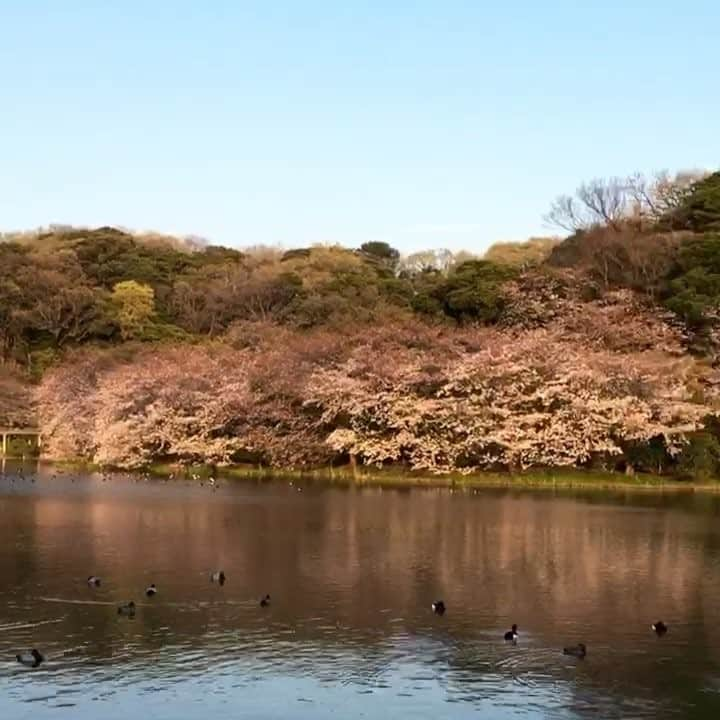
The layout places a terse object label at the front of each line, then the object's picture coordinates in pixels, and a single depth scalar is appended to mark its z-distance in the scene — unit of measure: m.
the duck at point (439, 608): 17.55
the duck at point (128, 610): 17.01
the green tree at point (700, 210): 56.59
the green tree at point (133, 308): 66.44
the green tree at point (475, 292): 56.75
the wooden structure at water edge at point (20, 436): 53.62
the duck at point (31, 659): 14.09
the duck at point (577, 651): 15.00
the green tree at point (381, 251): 100.19
